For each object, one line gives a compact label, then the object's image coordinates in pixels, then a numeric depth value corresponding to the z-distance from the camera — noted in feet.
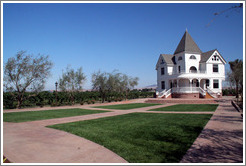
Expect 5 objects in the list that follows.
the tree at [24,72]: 70.18
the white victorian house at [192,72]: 102.27
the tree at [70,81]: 92.63
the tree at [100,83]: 103.24
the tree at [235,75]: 97.76
